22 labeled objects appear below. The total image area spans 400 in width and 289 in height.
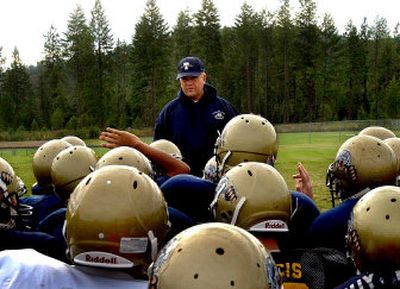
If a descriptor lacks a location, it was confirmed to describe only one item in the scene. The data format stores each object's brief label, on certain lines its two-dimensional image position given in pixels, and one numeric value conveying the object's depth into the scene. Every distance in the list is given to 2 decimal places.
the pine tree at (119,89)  70.88
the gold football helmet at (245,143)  4.79
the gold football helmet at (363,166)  4.66
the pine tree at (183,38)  72.75
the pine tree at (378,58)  76.88
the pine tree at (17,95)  72.00
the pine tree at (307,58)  75.12
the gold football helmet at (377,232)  3.30
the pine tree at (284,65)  75.94
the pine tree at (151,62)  66.12
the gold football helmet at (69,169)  5.20
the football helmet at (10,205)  3.85
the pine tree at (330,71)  77.12
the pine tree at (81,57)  68.19
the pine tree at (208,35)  71.19
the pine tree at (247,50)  74.50
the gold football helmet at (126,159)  4.61
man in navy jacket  6.82
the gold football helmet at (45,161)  6.05
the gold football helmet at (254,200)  3.71
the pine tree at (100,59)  68.19
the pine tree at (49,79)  72.25
